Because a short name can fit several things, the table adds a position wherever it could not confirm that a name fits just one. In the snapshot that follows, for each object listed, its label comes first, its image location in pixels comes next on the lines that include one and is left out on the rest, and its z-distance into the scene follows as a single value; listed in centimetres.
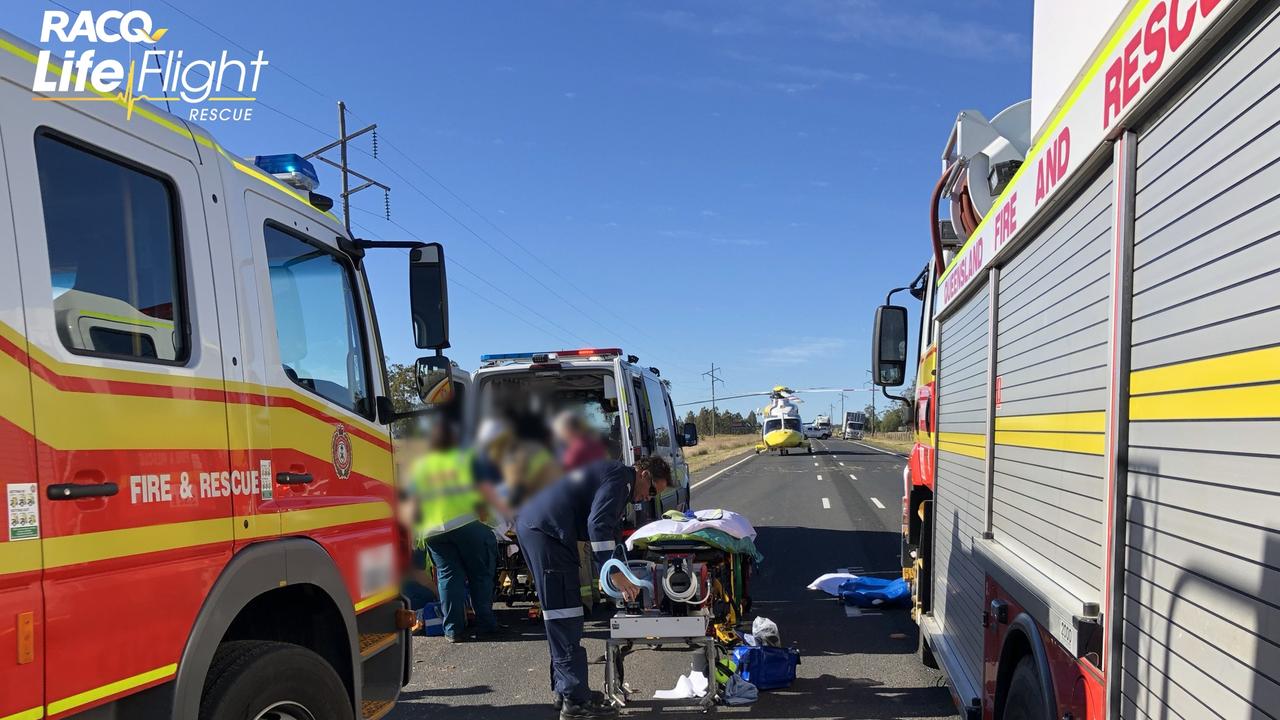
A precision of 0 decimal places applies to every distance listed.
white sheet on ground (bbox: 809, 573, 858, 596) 881
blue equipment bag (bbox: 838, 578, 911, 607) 803
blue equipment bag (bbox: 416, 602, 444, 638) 753
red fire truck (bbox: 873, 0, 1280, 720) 168
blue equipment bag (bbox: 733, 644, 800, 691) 570
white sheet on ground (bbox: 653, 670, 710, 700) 528
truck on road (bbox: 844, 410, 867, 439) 8706
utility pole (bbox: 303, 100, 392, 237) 2136
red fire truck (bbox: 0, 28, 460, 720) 217
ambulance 796
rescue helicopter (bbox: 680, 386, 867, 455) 4106
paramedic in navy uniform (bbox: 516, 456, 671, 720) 512
